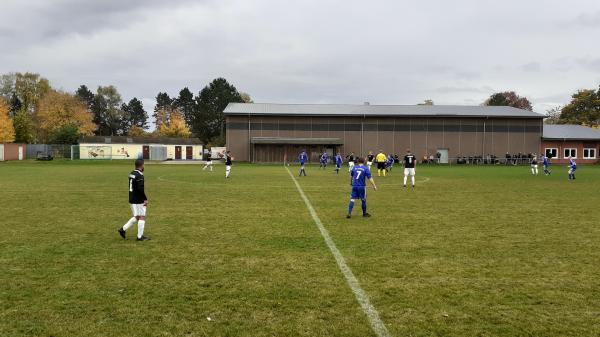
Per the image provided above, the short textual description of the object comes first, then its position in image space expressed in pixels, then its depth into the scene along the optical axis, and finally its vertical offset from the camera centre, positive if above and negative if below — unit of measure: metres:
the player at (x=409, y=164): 24.78 -0.42
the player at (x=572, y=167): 30.58 -0.63
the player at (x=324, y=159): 46.22 -0.34
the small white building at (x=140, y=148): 74.23 +1.10
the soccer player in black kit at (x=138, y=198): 10.27 -0.99
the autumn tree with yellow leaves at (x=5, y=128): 70.25 +3.85
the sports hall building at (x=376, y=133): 64.12 +3.31
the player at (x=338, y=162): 38.47 -0.53
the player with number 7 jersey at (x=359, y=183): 13.67 -0.80
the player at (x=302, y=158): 33.28 -0.22
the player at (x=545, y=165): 36.34 -0.65
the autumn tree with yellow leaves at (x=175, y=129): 101.53 +5.81
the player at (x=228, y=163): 31.09 -0.55
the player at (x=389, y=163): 40.65 -0.61
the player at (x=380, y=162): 34.90 -0.45
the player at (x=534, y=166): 36.36 -0.70
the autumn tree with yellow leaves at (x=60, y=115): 86.19 +7.44
